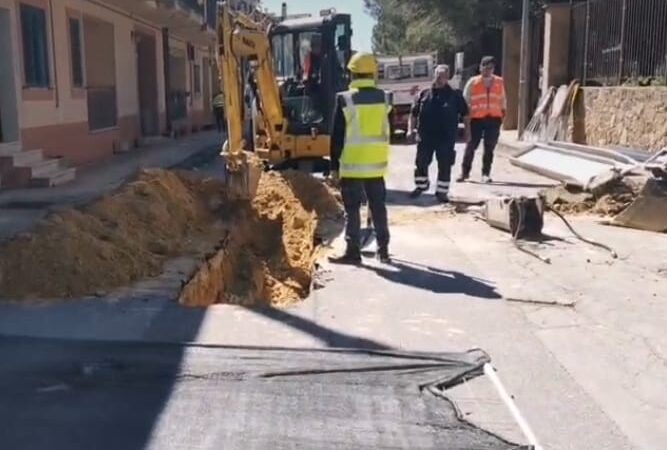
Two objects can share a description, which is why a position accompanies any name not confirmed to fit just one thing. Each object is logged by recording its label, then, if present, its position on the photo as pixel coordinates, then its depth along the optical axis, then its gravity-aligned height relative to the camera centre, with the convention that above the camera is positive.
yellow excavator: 11.39 +0.37
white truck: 24.38 +0.92
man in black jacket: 10.34 -0.28
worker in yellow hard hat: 6.91 -0.45
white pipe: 3.55 -1.63
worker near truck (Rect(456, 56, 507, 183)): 12.14 -0.13
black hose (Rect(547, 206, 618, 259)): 7.45 -1.50
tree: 32.91 +3.98
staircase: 11.38 -1.02
